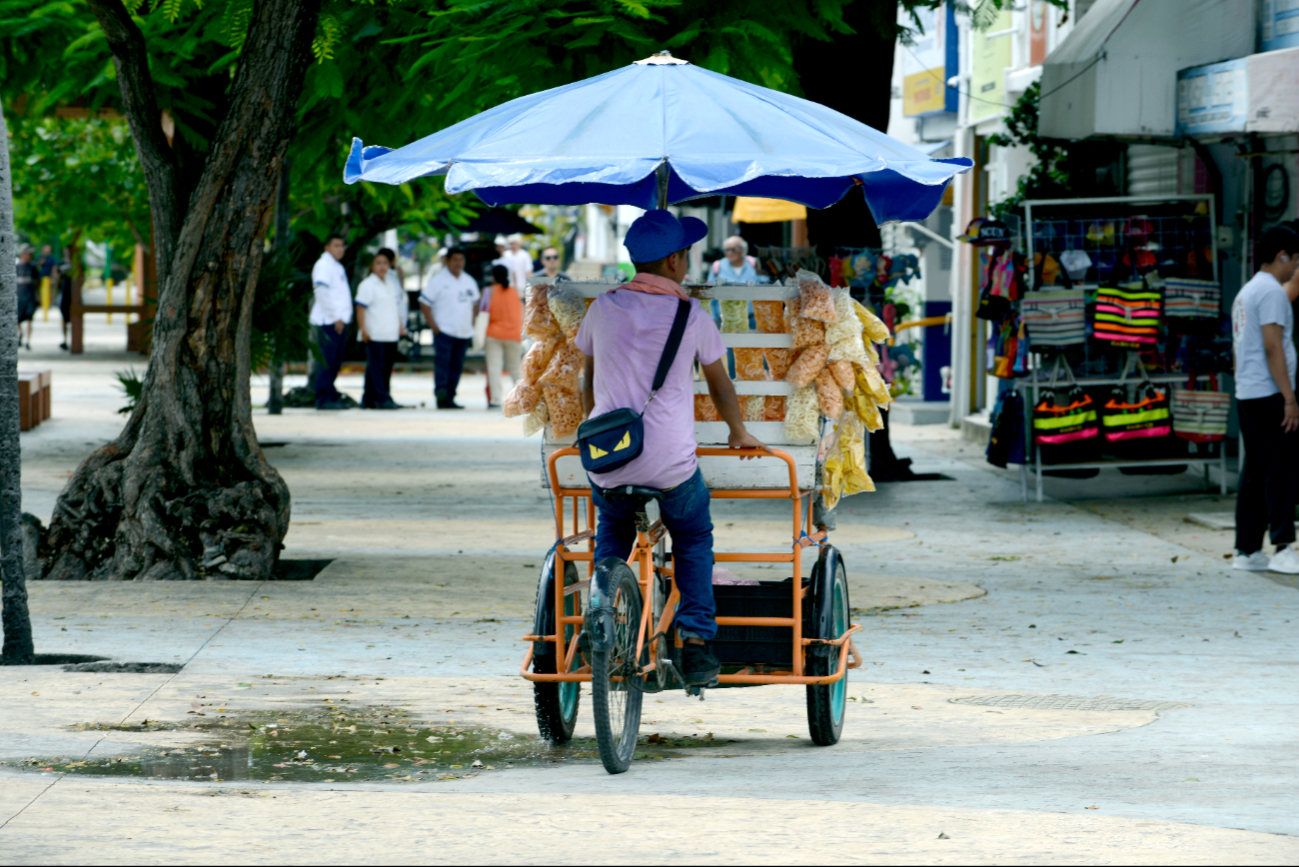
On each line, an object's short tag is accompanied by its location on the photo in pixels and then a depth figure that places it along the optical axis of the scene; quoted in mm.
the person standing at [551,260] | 66581
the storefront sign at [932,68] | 45406
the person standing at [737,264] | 43625
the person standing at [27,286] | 75375
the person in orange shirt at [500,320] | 47156
